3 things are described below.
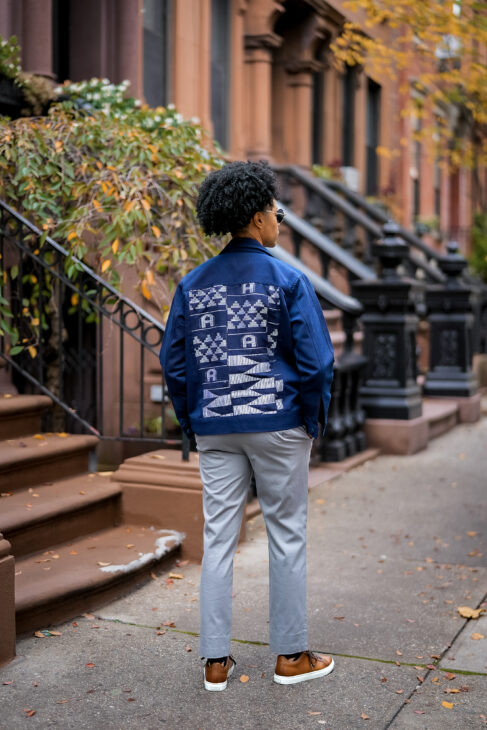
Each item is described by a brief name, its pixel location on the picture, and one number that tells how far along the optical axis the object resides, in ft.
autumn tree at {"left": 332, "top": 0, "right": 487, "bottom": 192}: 37.73
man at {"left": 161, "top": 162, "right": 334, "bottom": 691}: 12.18
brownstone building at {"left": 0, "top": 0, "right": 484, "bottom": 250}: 29.99
